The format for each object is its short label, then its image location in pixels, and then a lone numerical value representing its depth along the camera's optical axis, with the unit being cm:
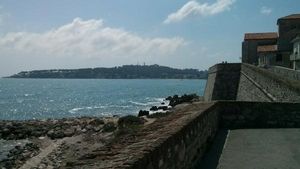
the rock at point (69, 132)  2992
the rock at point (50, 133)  3016
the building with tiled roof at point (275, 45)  4080
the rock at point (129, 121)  3138
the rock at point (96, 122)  3531
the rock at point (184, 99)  4791
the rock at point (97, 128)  3127
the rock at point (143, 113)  3974
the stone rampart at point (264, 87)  1336
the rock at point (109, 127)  3020
